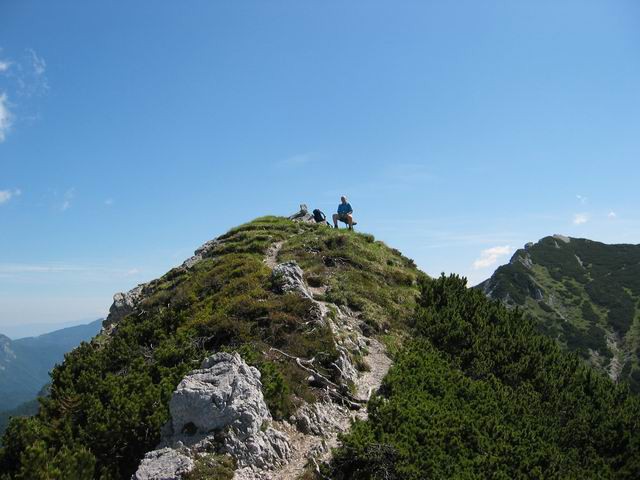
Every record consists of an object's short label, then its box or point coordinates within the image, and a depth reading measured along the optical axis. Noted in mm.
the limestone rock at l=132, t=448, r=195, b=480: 10578
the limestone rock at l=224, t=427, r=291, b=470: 11703
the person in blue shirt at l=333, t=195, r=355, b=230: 38562
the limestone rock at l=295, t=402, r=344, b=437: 13820
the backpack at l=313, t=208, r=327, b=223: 43750
